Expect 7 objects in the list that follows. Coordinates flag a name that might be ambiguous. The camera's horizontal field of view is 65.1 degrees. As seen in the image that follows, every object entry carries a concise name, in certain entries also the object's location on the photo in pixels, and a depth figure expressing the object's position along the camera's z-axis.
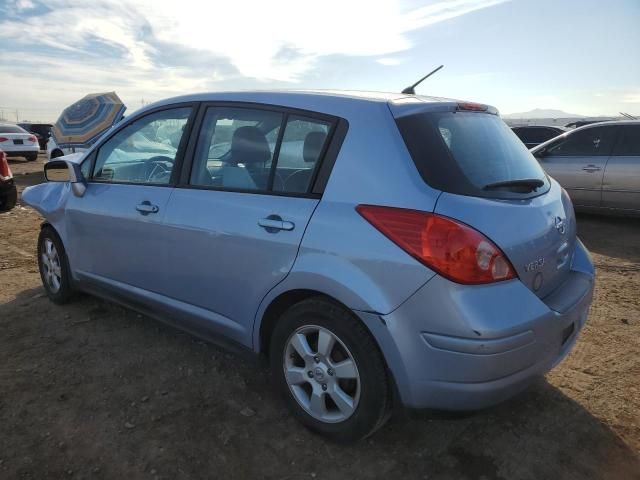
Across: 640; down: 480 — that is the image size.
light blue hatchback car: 2.00
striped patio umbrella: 13.73
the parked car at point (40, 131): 25.80
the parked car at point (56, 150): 14.15
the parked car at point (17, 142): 17.05
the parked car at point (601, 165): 7.07
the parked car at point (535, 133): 13.62
